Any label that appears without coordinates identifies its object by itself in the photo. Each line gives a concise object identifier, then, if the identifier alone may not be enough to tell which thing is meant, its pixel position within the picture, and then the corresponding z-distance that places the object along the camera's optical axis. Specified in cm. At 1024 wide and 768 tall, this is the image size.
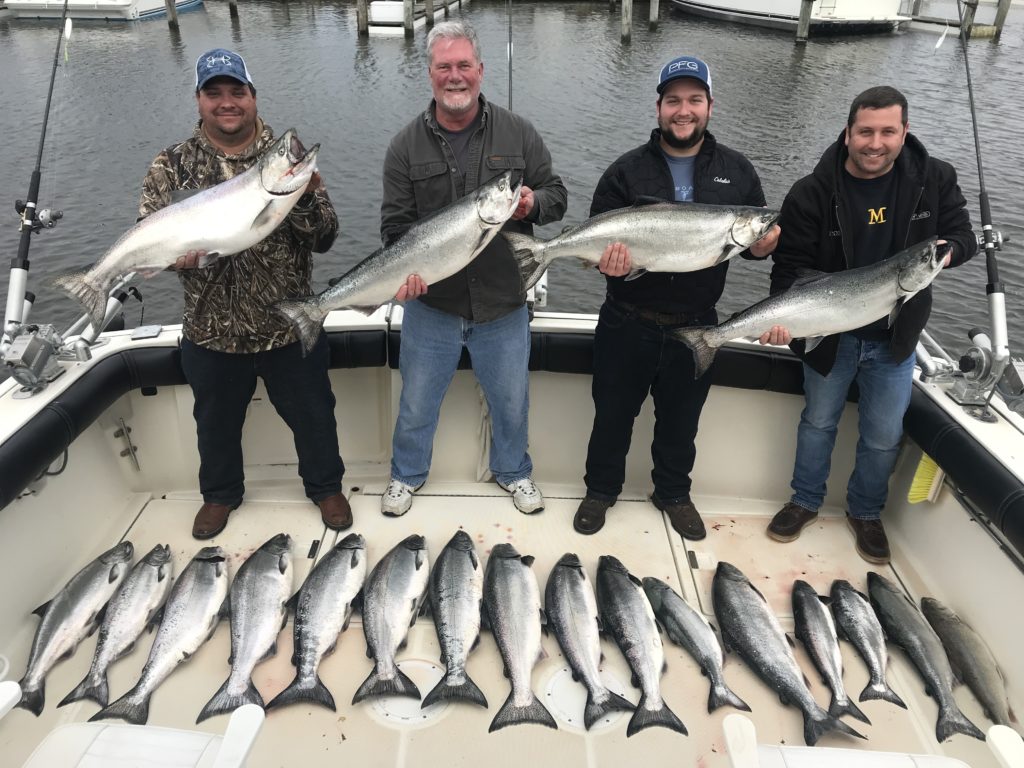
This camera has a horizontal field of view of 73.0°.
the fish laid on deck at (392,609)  288
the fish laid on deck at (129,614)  286
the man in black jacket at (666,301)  313
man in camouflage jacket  306
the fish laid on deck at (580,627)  283
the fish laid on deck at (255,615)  283
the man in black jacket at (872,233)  308
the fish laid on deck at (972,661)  286
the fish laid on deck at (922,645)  280
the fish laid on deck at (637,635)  278
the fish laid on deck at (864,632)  295
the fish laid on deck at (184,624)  279
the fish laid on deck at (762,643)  278
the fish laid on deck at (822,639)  287
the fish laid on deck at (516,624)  278
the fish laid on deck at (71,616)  287
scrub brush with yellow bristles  349
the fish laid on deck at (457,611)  286
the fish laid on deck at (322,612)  284
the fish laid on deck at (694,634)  289
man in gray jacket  314
